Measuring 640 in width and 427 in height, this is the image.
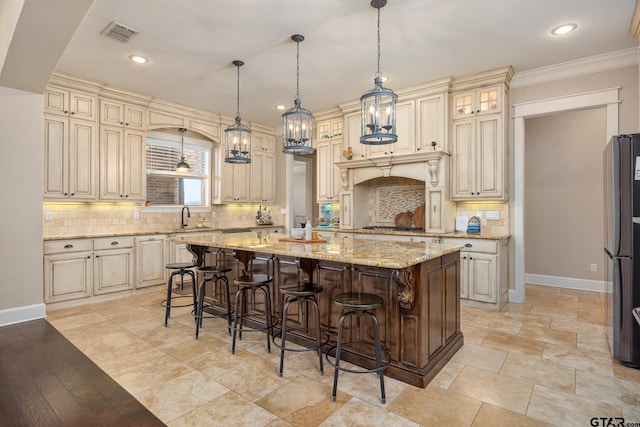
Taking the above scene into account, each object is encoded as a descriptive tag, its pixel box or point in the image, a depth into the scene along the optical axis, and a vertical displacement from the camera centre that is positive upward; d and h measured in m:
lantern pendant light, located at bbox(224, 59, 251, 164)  3.84 +0.81
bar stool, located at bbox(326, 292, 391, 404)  2.15 -0.60
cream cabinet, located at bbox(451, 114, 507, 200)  4.31 +0.72
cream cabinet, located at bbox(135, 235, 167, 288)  4.89 -0.68
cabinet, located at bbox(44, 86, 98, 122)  4.28 +1.46
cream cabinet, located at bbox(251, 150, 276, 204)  6.77 +0.76
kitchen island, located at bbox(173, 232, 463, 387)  2.34 -0.56
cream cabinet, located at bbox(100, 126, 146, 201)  4.78 +0.73
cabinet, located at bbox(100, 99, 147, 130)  4.78 +1.46
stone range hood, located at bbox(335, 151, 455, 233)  4.62 +0.50
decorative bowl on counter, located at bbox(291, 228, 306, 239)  3.45 -0.20
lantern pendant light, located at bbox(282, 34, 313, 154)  3.22 +0.80
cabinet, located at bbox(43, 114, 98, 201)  4.27 +0.74
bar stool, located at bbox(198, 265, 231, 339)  3.32 -0.67
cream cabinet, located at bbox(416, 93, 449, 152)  4.63 +1.26
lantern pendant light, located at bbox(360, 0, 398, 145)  2.73 +0.82
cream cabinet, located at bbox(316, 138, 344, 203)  5.95 +0.77
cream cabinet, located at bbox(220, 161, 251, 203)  6.24 +0.58
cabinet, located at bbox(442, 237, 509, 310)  4.04 -0.71
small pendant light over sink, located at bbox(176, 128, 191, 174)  5.61 +0.78
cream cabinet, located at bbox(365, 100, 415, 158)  4.90 +1.21
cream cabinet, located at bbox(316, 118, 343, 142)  5.95 +1.53
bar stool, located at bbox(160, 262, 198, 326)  3.58 -0.63
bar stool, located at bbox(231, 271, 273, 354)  2.87 -0.62
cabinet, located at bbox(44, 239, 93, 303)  4.09 -0.69
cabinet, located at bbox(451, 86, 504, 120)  4.35 +1.48
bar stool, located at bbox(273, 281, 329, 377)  2.50 -0.65
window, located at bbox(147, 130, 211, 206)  5.62 +0.77
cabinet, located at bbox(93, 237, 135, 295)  4.52 -0.68
